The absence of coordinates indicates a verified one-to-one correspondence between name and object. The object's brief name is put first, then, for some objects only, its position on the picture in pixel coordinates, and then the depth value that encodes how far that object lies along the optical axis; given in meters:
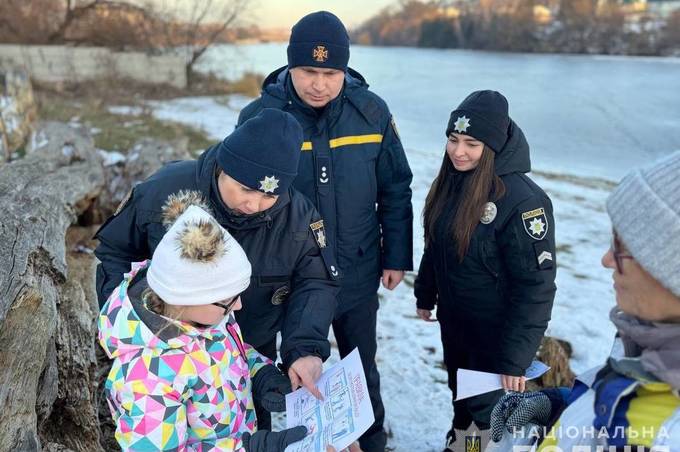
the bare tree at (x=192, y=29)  20.70
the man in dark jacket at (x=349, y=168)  2.29
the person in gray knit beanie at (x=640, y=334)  0.99
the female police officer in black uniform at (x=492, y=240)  2.08
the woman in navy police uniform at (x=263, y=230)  1.68
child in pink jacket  1.36
